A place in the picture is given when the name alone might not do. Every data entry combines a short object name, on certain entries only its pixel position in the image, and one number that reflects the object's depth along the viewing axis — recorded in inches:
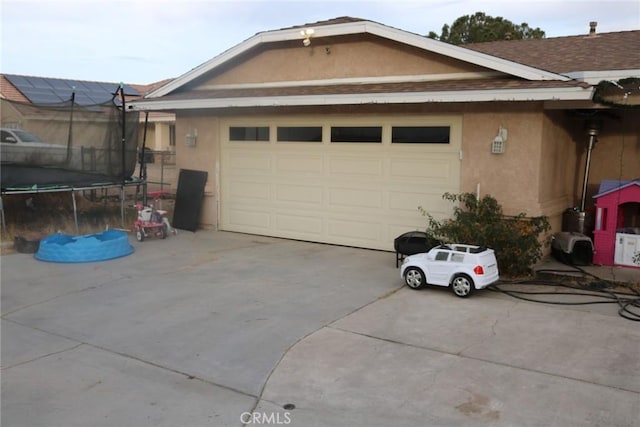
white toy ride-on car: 285.0
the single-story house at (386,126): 350.0
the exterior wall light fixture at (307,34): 412.8
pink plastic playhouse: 350.9
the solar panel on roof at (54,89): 999.6
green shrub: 320.5
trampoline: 449.4
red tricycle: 443.5
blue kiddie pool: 375.9
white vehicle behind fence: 449.7
